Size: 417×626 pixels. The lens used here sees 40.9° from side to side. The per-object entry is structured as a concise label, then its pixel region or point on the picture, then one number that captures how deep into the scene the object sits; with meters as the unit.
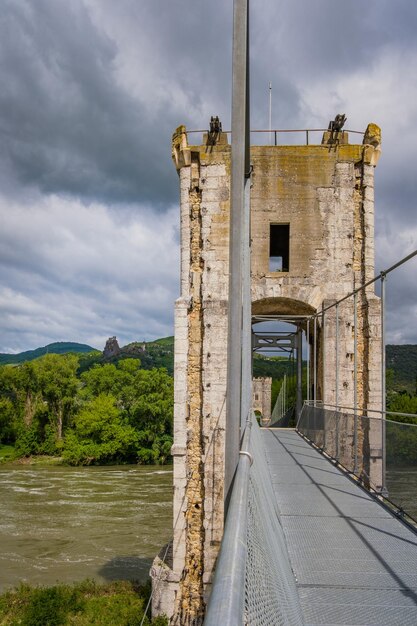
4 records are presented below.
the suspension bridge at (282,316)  8.58
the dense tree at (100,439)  42.75
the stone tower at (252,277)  10.77
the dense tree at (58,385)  48.03
